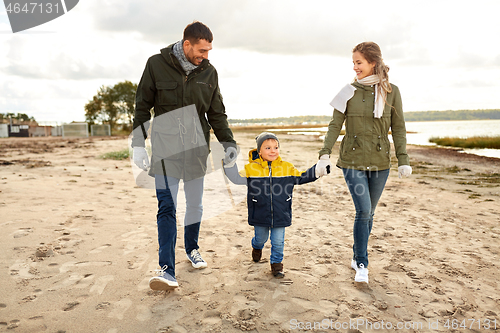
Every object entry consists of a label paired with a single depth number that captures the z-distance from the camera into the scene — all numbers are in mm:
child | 3377
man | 3035
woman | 3184
